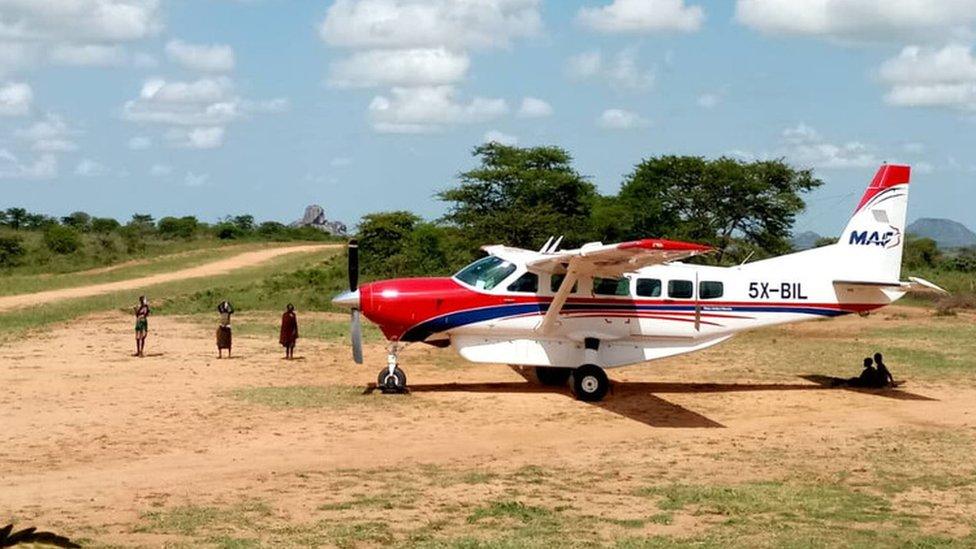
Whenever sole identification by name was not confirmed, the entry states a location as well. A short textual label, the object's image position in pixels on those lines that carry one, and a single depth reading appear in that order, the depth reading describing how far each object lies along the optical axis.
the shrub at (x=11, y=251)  58.17
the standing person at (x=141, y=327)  24.33
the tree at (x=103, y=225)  92.31
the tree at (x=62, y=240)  64.50
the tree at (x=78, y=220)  96.46
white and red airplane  19.25
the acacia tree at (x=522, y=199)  46.62
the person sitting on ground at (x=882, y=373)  21.11
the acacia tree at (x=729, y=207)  47.62
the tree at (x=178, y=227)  95.62
